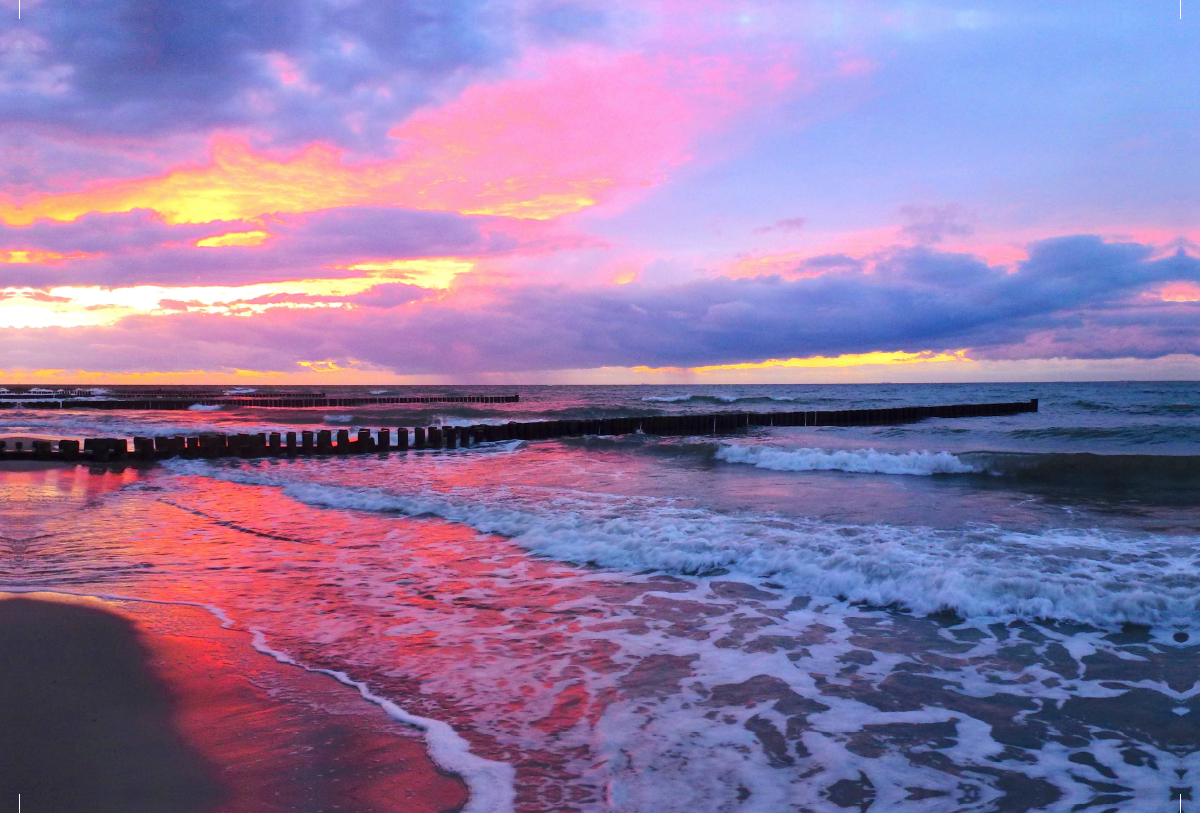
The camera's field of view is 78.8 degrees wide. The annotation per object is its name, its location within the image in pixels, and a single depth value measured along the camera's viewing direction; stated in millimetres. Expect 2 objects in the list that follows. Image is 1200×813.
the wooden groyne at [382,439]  16953
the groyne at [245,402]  51319
